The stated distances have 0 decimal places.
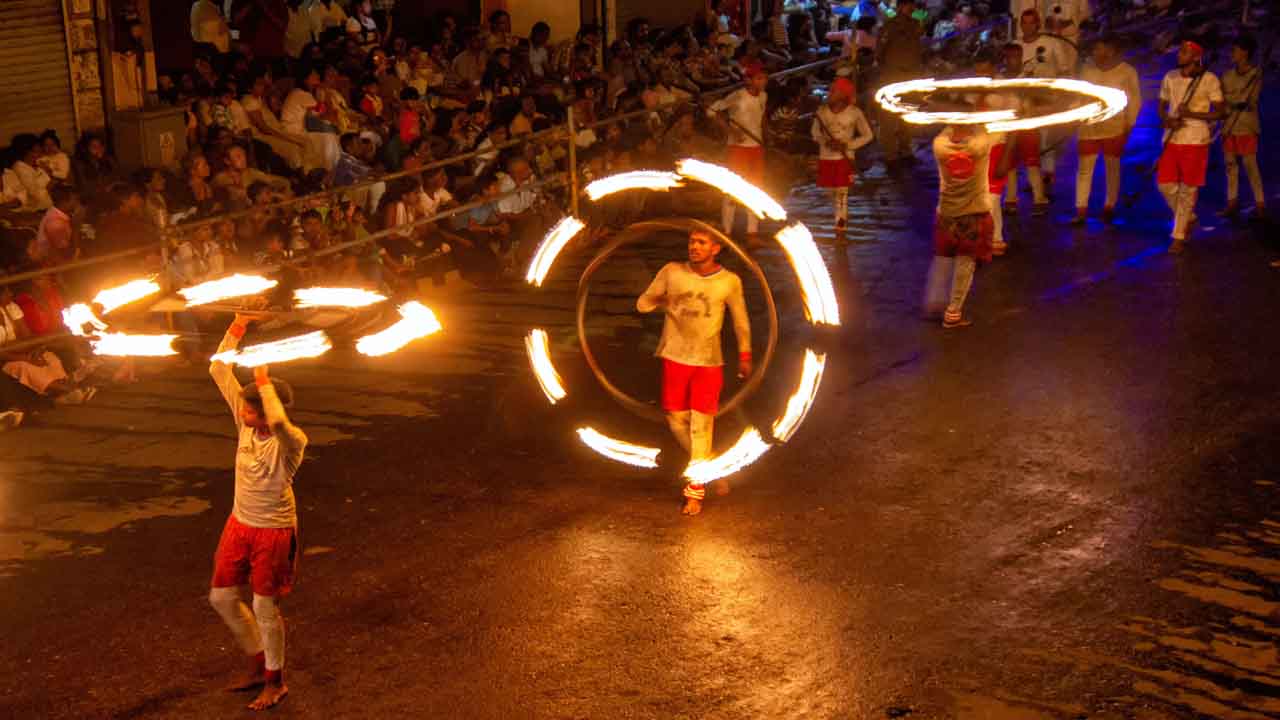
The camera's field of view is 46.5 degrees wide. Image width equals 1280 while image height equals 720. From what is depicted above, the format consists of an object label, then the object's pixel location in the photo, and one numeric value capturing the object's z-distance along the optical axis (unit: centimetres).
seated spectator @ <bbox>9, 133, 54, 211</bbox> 1402
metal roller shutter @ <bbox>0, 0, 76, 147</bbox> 1556
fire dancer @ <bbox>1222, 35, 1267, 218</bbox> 1653
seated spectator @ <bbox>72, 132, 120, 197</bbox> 1445
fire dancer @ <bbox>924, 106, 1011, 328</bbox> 1379
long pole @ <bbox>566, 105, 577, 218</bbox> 1652
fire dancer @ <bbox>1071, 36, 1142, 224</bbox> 1703
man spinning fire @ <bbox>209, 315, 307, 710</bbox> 775
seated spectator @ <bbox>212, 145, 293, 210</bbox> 1413
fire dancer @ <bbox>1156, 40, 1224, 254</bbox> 1569
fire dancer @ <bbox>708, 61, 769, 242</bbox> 1695
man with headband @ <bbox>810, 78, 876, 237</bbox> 1725
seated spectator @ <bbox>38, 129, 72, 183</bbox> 1431
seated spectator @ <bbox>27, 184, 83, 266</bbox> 1280
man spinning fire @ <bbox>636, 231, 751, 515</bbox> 1023
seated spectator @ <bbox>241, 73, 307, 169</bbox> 1623
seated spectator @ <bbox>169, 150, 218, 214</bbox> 1413
